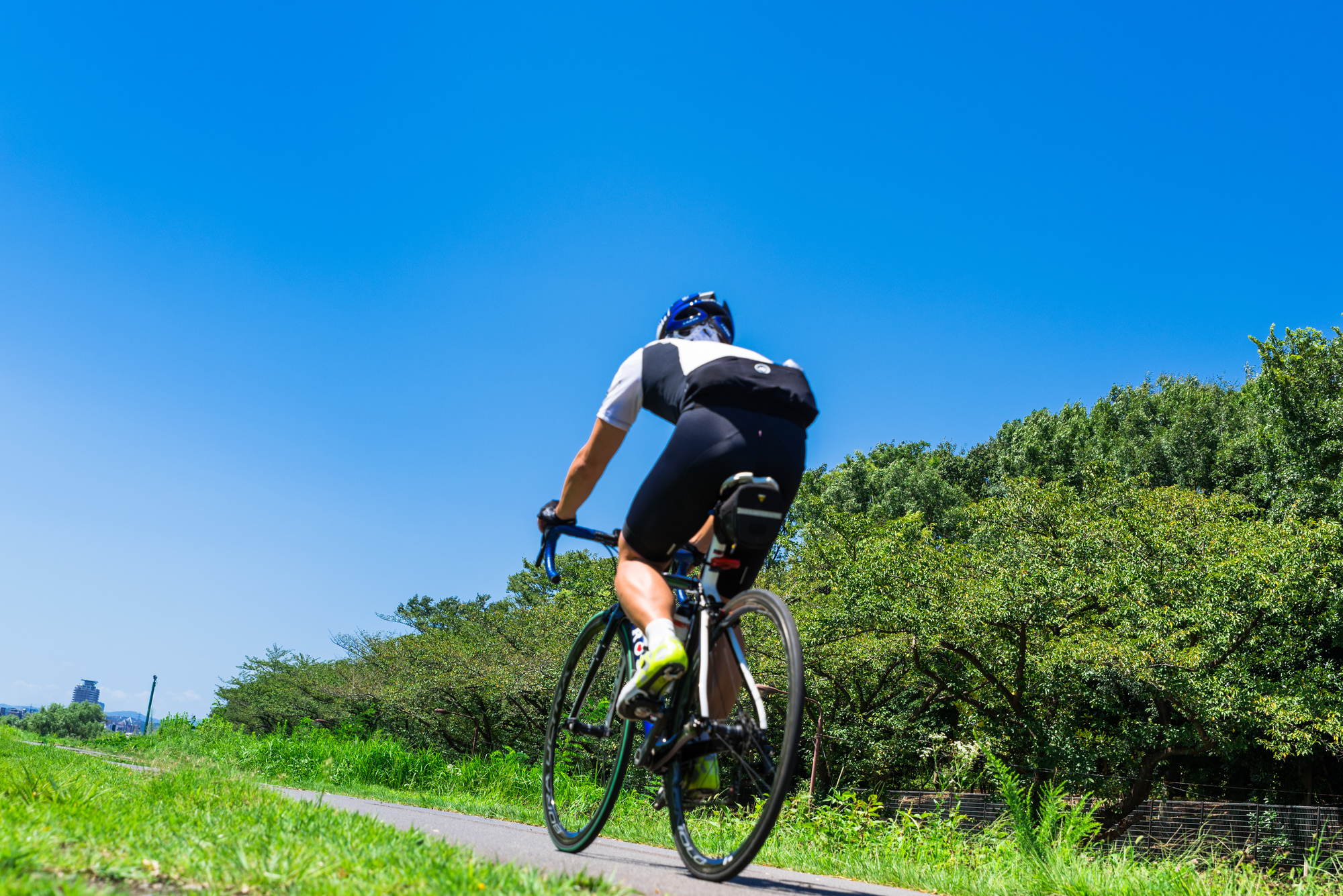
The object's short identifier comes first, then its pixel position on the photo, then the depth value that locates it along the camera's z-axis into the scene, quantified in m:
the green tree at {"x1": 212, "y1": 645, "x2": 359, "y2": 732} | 36.09
